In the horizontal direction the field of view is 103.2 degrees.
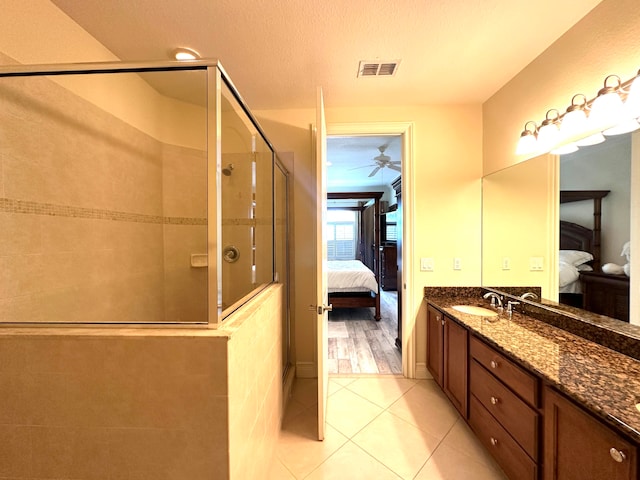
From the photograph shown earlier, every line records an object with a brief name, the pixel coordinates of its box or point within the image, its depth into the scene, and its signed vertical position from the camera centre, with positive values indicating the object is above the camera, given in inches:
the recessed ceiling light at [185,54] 64.4 +47.8
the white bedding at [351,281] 158.9 -27.2
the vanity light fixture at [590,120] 47.2 +25.7
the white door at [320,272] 61.2 -8.7
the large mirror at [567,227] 49.2 +2.7
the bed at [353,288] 158.9 -31.9
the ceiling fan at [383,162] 148.3 +49.6
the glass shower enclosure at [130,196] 44.2 +10.6
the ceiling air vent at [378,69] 68.9 +47.4
